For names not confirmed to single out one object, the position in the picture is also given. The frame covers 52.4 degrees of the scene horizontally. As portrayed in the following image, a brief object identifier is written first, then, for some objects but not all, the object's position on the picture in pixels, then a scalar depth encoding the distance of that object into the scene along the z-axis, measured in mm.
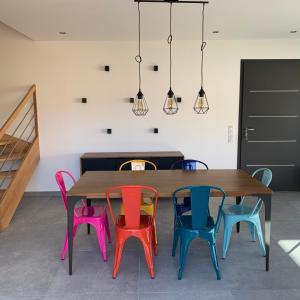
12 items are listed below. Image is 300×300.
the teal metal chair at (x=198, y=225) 2551
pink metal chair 2973
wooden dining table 2719
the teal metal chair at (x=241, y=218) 3002
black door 5148
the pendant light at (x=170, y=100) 3062
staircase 3957
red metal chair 2558
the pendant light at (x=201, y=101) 3051
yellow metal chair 3311
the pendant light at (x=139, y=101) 3137
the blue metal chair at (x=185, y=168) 3385
